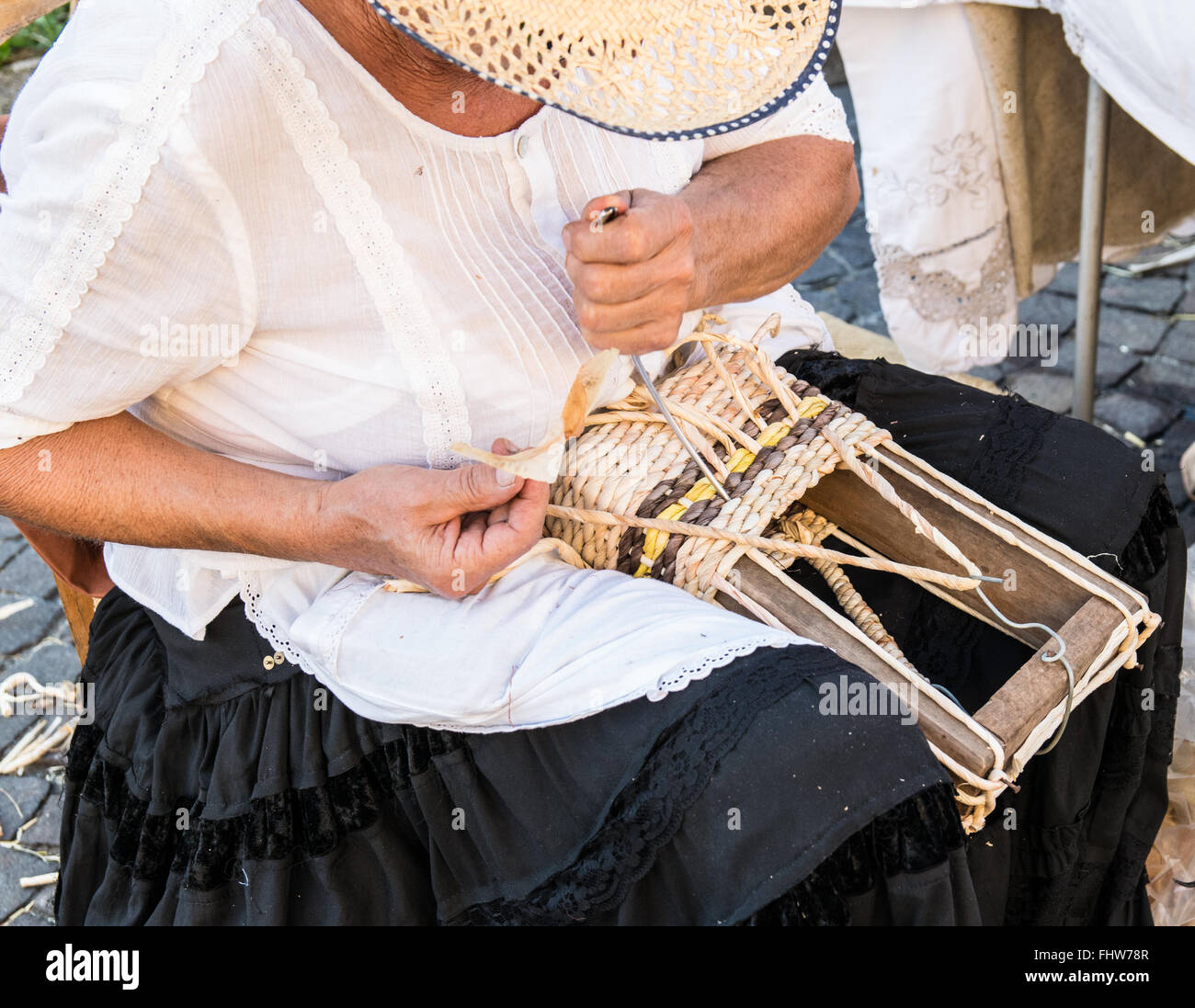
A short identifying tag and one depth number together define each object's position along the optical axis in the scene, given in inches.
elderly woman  41.3
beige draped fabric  91.8
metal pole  89.3
